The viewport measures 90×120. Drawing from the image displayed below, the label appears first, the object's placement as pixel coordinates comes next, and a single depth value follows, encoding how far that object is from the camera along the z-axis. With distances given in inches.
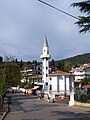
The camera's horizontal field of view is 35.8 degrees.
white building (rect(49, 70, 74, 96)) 1327.6
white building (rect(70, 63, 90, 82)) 1898.9
